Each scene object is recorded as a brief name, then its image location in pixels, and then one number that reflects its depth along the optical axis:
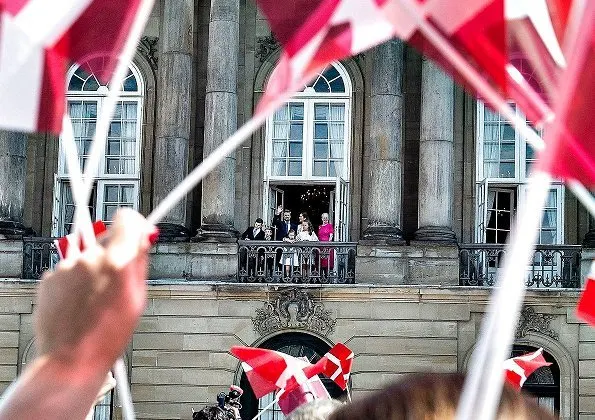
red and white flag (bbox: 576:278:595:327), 6.96
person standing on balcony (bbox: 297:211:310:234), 25.73
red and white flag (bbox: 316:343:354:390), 18.06
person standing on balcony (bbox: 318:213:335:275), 25.41
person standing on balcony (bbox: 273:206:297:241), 25.81
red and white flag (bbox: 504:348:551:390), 17.36
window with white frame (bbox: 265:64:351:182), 26.88
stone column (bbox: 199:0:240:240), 25.50
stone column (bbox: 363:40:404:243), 25.22
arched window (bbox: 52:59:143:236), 27.25
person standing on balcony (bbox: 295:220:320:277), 25.22
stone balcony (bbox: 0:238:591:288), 24.91
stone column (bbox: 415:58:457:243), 25.22
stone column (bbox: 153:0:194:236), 25.86
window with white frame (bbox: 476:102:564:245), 26.22
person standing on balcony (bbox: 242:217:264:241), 25.73
